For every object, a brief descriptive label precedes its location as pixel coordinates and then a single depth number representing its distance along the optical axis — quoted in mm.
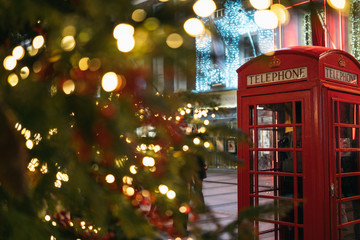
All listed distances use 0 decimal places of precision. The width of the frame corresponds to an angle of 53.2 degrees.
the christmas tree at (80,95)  380
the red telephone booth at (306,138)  3029
